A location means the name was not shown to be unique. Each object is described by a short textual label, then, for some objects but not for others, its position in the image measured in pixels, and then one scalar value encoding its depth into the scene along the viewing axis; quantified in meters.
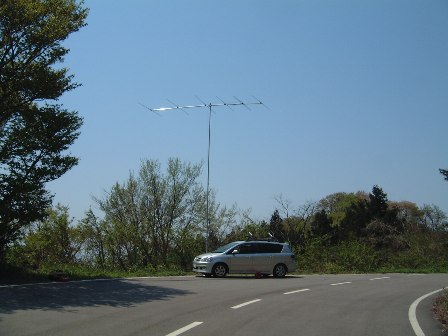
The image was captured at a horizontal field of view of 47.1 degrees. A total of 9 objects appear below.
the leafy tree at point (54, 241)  32.50
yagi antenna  28.69
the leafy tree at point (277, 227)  40.94
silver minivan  22.70
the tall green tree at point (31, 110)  18.20
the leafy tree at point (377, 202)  64.69
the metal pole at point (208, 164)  28.67
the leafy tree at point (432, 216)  76.38
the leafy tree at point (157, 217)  36.31
